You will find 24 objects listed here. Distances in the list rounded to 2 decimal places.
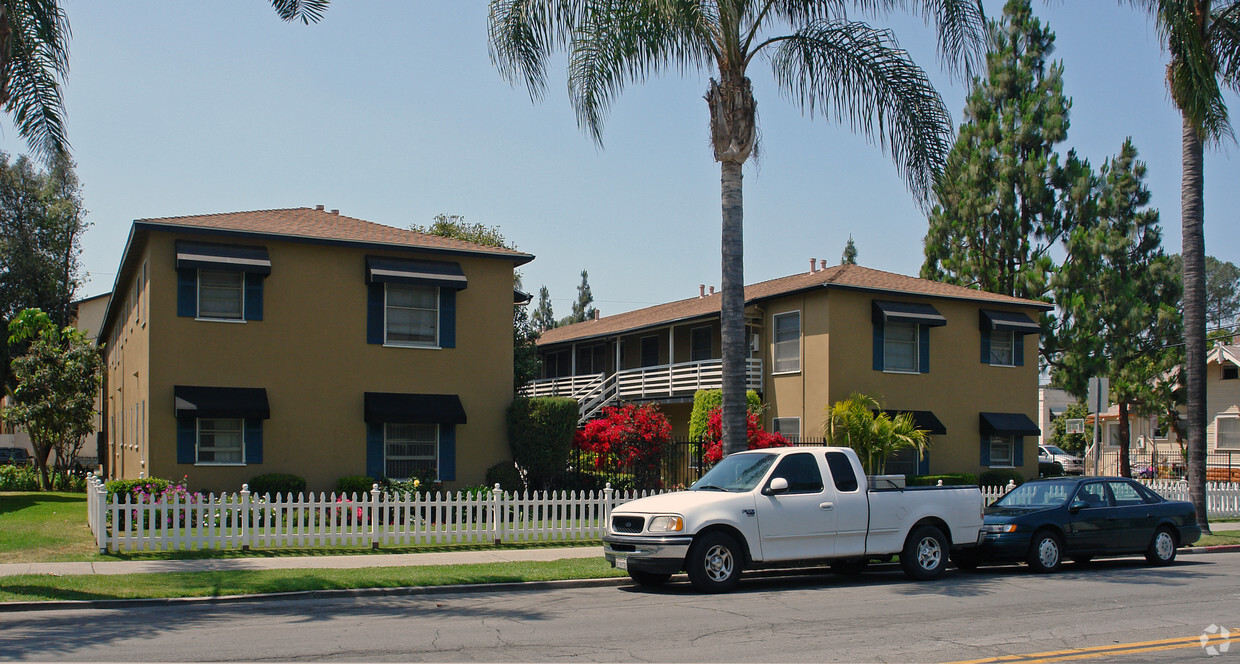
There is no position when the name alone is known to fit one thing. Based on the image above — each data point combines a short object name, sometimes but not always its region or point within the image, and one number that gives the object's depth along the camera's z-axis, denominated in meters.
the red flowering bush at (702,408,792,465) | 23.47
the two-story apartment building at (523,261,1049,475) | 27.34
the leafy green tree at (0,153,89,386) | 45.03
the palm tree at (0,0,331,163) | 14.70
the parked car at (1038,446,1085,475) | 46.02
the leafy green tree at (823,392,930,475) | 25.78
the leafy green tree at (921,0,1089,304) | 39.31
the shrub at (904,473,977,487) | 26.67
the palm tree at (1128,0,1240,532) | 18.28
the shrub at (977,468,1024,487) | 28.45
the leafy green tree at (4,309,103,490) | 32.56
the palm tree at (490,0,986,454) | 16.00
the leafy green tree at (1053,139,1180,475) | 37.56
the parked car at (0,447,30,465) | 43.12
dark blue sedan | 14.77
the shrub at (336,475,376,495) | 21.22
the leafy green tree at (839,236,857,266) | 67.38
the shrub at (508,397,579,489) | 23.20
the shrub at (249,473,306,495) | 20.47
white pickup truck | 12.19
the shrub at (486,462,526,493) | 22.86
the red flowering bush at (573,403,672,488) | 23.59
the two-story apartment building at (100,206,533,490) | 20.64
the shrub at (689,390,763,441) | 28.59
